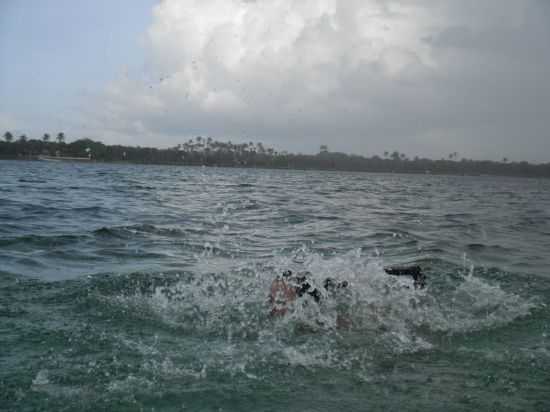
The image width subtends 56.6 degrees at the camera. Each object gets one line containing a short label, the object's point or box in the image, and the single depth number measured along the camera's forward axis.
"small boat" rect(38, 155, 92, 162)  152.38
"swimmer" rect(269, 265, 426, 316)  7.38
